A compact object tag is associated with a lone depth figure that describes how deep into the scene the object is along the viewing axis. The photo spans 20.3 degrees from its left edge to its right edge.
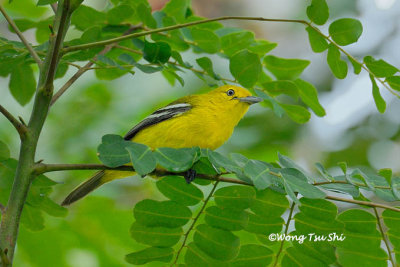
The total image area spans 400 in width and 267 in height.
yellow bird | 6.98
